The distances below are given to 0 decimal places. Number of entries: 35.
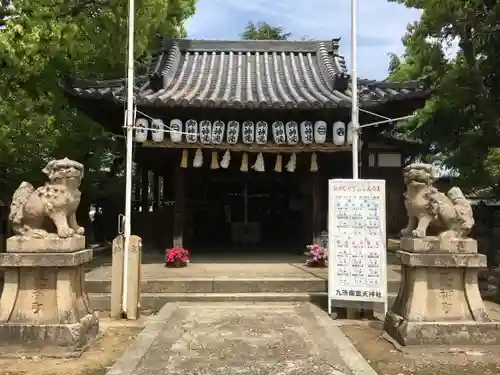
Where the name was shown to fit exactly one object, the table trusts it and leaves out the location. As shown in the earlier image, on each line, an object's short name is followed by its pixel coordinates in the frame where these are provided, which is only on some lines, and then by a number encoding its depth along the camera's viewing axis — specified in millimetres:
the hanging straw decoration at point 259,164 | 12477
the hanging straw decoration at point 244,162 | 12555
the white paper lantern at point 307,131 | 12578
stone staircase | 9906
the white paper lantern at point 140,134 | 12227
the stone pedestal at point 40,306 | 6695
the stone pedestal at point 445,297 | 7012
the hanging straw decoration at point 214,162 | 12503
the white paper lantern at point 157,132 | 12297
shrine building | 12445
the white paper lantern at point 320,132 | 12539
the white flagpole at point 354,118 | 9188
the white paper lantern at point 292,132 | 12547
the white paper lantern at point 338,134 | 12484
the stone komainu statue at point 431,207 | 7320
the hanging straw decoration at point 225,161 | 12359
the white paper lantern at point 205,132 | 12484
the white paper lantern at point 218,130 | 12547
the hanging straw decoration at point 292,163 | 12602
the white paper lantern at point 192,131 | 12375
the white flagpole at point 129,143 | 8617
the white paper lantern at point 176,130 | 12312
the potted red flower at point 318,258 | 12039
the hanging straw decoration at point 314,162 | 12742
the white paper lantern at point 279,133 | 12562
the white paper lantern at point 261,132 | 12570
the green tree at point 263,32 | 39469
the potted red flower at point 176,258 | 12023
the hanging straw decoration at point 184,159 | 12492
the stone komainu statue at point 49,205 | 6984
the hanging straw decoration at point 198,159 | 12398
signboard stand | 8430
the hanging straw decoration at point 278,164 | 12617
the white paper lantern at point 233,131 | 12562
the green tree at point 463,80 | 13336
